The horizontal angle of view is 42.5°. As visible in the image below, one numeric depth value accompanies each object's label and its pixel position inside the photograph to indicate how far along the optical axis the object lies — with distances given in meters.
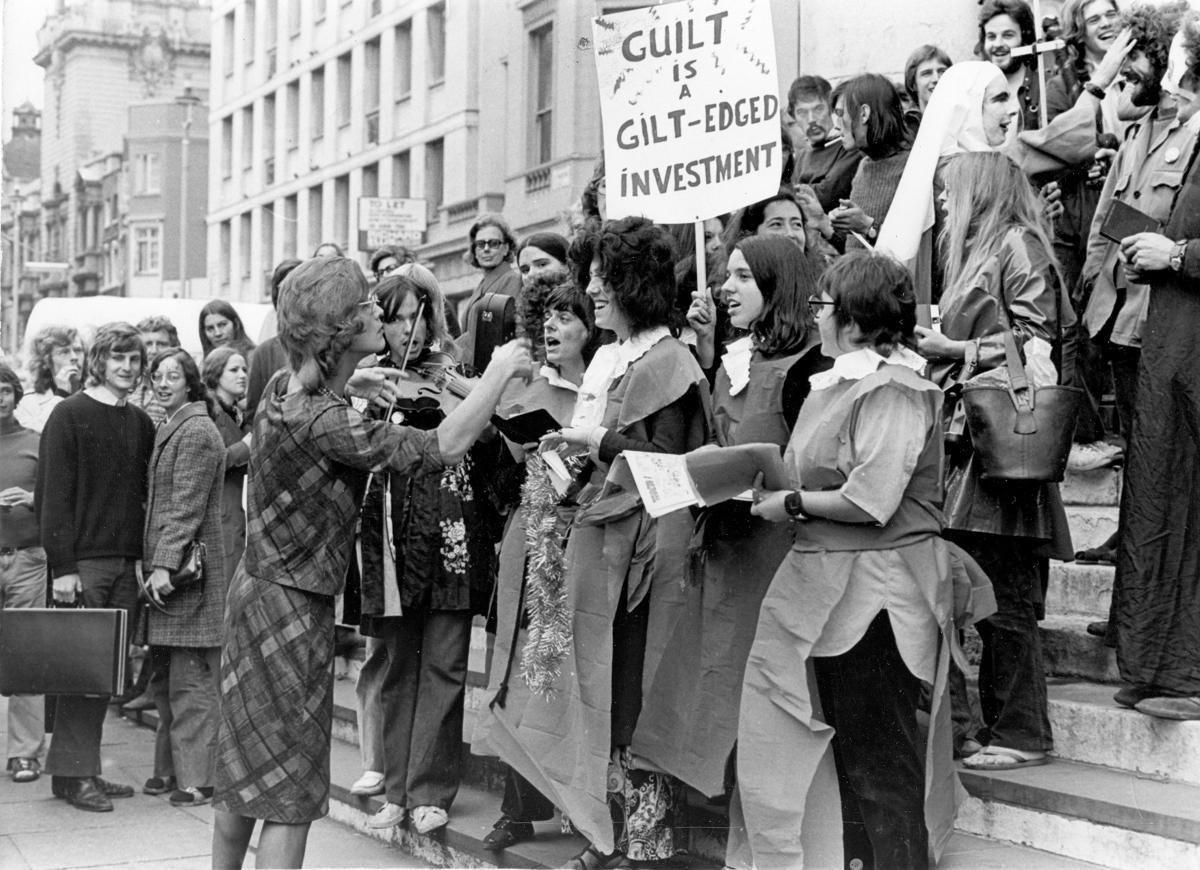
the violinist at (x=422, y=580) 5.55
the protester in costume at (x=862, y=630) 4.21
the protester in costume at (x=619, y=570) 4.71
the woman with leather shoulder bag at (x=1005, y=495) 4.84
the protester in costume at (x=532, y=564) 4.88
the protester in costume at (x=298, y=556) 4.32
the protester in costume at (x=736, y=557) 4.58
